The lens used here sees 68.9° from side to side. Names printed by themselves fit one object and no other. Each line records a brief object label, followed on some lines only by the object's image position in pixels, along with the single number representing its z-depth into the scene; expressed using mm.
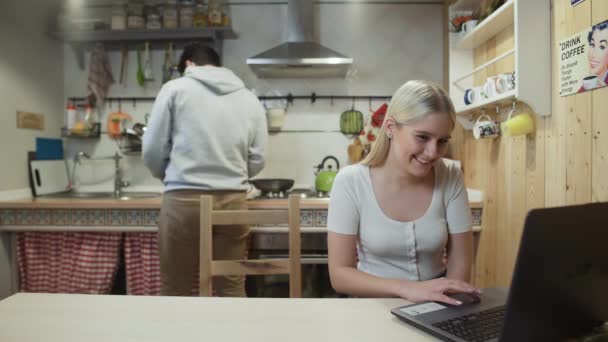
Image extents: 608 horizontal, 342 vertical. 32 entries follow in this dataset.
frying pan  2381
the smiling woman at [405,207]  1089
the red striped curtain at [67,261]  2232
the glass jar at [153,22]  2660
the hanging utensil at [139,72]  2751
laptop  560
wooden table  775
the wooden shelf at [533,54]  1443
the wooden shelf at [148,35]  2613
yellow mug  1571
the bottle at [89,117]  2750
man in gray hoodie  1854
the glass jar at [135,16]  2676
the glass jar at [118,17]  2685
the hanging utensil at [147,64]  2754
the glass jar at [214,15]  2623
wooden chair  1262
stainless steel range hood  2371
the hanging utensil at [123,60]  2787
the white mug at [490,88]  1703
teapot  2467
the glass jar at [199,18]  2629
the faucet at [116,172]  2712
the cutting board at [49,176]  2555
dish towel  2723
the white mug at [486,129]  1814
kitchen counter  2170
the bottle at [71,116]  2766
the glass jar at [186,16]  2652
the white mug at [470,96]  1921
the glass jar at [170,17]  2650
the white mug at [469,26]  2013
